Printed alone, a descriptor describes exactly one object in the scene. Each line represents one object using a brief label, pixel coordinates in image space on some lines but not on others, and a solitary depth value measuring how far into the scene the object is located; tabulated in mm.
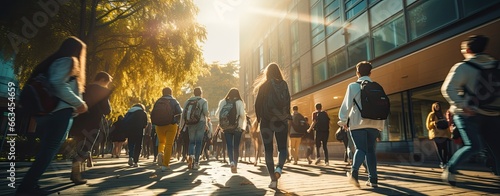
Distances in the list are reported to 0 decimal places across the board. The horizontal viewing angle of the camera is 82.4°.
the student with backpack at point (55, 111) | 3088
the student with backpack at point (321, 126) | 9766
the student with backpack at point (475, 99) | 3137
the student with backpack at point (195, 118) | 6980
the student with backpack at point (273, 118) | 4309
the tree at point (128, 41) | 9609
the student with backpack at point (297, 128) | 9672
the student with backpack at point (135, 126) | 8062
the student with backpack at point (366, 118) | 4008
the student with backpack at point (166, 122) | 6652
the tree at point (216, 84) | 39656
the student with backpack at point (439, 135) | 7230
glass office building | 8789
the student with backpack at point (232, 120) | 6613
